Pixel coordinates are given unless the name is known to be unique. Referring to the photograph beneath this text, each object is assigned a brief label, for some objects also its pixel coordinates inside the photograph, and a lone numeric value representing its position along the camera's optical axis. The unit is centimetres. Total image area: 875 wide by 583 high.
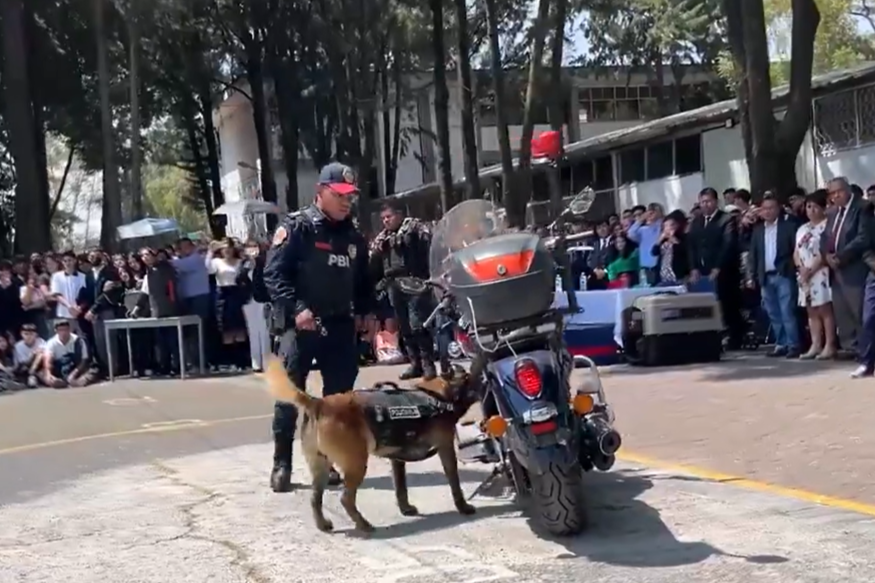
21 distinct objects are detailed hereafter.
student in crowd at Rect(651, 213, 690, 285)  1432
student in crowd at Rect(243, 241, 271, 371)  1675
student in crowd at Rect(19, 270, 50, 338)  1783
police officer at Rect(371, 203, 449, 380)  1323
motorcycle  596
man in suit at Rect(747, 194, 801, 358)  1294
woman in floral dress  1219
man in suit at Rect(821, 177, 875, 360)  1155
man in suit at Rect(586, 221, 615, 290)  1581
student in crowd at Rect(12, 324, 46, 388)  1726
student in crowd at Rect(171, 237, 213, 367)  1702
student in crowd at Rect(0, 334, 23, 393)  1688
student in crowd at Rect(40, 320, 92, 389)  1705
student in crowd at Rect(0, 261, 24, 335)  1791
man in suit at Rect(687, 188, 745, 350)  1414
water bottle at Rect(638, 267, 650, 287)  1506
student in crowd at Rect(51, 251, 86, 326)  1767
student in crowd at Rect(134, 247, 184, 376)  1678
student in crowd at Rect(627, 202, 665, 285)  1486
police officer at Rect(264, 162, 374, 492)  755
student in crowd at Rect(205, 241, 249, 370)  1717
